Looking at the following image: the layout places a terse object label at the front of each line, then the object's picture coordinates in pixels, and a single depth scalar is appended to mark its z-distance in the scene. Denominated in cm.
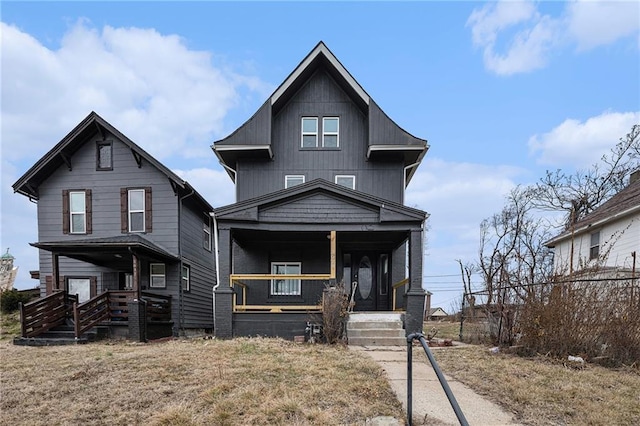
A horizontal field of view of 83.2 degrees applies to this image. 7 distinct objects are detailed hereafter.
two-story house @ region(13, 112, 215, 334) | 1252
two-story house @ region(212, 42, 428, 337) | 1152
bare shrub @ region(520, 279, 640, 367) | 607
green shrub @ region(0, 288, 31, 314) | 1417
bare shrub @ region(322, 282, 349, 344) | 812
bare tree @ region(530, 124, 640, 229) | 2036
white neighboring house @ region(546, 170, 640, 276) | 1262
